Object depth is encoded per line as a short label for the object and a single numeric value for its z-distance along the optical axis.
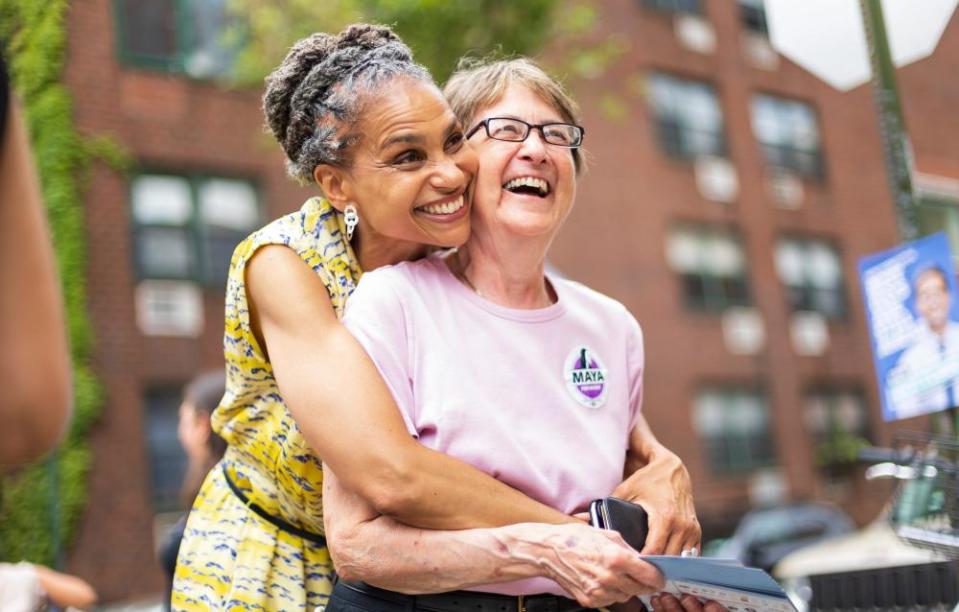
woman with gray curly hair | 1.87
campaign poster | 3.27
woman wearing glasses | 1.86
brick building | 14.80
